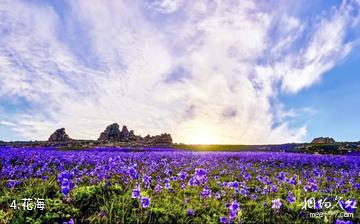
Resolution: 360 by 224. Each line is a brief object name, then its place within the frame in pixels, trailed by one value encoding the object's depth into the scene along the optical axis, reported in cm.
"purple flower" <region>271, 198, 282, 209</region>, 424
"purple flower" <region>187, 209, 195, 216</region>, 466
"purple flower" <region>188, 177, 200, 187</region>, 546
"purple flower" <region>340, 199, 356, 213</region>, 407
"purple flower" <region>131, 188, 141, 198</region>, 407
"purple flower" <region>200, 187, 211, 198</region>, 520
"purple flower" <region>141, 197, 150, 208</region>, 393
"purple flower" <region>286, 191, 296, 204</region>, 483
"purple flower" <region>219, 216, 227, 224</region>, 403
